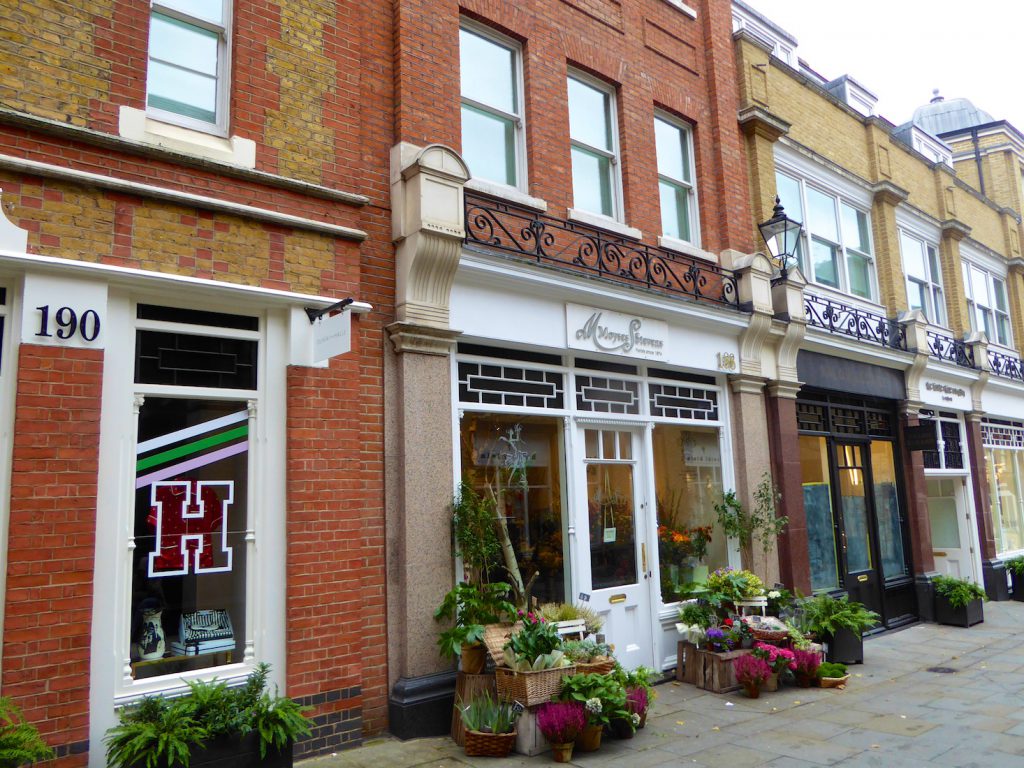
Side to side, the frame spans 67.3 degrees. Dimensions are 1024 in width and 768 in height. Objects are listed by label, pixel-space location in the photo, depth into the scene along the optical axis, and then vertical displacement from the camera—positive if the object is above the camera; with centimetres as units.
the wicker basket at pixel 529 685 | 599 -142
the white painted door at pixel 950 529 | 1481 -80
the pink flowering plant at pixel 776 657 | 797 -167
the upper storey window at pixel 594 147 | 909 +419
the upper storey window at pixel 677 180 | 1010 +416
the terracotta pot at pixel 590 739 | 602 -185
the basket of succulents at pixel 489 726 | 586 -170
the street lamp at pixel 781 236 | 1041 +353
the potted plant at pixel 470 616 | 626 -94
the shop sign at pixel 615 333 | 809 +181
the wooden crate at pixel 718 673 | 795 -183
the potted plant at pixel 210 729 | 469 -136
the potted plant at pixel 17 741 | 412 -120
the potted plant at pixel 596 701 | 601 -156
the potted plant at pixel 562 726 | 582 -169
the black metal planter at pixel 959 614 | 1216 -199
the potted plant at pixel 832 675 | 813 -194
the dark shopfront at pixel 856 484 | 1130 +10
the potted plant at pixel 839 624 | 910 -155
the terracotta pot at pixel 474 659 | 634 -126
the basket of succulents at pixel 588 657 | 650 -133
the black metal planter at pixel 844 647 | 918 -184
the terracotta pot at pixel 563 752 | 582 -188
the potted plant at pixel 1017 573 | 1489 -169
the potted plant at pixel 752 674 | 770 -178
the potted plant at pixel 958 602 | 1213 -180
